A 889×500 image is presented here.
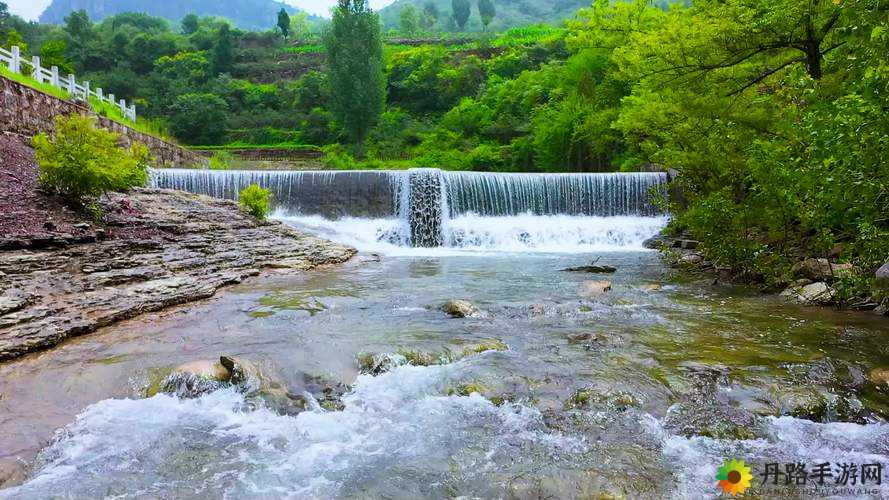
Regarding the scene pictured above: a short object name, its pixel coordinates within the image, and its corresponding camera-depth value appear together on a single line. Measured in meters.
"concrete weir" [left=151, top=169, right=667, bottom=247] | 15.95
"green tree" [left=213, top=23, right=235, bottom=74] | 47.38
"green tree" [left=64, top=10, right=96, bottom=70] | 45.09
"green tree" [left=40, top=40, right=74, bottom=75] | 30.94
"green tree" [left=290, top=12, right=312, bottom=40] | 81.58
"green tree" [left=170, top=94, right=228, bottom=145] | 36.12
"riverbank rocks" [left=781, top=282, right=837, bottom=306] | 6.52
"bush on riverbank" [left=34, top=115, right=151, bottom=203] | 7.48
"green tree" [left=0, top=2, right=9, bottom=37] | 44.74
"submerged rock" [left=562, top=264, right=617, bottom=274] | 9.56
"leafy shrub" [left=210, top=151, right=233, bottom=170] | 24.42
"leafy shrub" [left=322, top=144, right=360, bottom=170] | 29.59
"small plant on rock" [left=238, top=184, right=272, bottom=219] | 11.59
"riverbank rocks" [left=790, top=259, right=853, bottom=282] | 7.18
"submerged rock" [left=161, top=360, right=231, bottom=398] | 3.86
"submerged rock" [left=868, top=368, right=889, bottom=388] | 3.90
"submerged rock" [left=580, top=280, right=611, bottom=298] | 7.45
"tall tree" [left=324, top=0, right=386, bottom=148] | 33.53
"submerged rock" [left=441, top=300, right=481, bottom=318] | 6.13
